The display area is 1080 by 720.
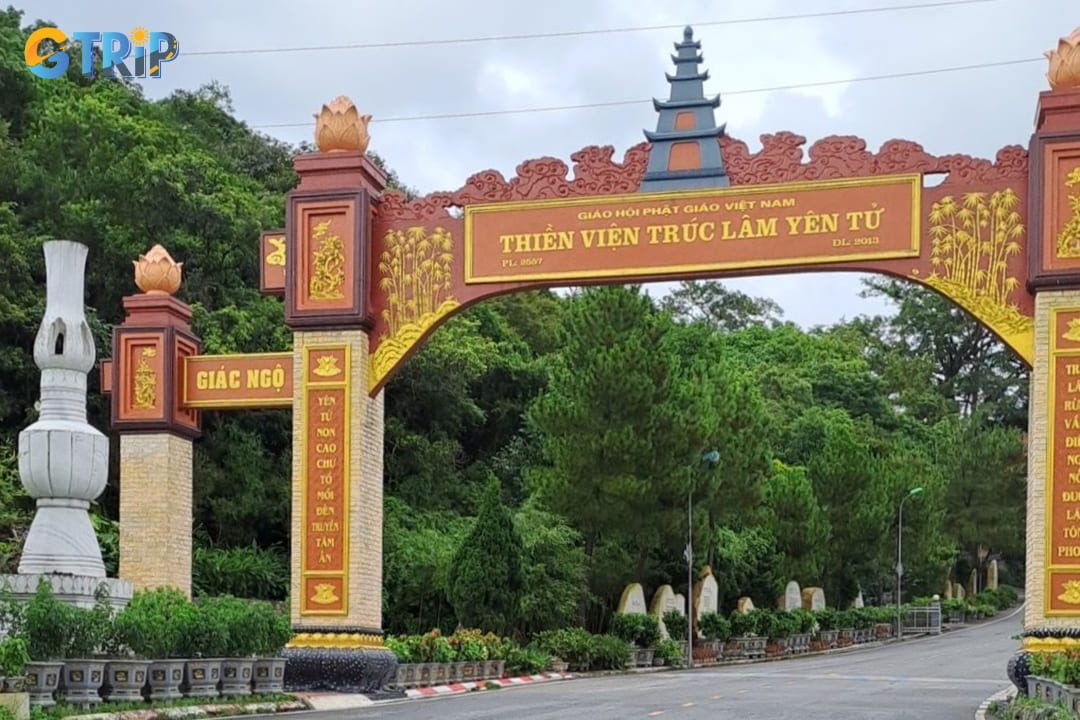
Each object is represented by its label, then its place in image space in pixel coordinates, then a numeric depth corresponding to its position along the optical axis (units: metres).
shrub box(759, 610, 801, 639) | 35.91
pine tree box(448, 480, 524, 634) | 24.09
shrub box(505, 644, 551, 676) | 23.00
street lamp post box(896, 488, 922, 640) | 46.84
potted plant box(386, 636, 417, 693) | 18.98
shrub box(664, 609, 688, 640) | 31.17
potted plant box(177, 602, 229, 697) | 14.30
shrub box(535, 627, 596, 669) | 25.78
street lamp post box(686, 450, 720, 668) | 28.88
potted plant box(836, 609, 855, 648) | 42.50
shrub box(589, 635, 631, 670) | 26.34
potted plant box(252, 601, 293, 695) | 15.62
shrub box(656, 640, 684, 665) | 29.25
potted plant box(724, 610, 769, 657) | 34.56
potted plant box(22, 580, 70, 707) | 12.06
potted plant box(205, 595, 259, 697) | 14.98
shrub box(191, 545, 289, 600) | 26.91
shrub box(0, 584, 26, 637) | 12.42
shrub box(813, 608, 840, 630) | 41.16
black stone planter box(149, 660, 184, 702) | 13.74
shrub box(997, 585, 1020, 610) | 62.61
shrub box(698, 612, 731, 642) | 32.71
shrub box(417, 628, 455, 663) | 19.91
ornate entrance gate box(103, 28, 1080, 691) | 15.91
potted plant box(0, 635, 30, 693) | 11.23
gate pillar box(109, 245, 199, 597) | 19.02
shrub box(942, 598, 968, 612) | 53.59
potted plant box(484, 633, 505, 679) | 21.94
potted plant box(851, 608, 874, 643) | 44.56
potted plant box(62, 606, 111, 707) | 12.73
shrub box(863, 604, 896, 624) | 46.00
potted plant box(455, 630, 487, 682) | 20.97
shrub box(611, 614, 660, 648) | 28.19
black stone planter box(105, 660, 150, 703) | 13.24
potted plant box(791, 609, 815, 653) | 38.00
